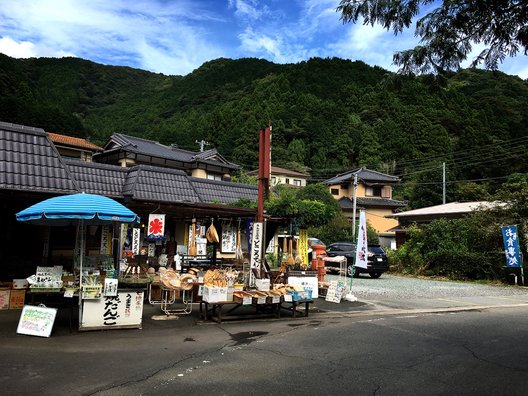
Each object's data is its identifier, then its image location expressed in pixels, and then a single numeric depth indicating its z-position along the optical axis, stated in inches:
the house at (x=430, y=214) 943.7
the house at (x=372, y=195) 1775.3
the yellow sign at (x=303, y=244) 621.4
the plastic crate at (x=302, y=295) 369.7
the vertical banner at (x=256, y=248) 394.6
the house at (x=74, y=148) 1305.4
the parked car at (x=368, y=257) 764.6
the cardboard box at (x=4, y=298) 344.2
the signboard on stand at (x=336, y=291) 456.1
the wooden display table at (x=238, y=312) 339.9
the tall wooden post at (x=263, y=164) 404.5
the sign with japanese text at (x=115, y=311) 289.9
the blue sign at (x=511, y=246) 667.4
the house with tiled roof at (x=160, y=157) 1339.8
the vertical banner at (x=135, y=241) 539.5
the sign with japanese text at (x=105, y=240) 476.4
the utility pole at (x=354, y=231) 1073.6
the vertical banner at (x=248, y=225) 554.4
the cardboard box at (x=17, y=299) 347.9
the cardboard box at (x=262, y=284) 377.7
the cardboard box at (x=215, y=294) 333.7
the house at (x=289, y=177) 2116.1
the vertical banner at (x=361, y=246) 482.6
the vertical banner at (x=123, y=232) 436.8
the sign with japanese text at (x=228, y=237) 607.8
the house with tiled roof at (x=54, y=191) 374.9
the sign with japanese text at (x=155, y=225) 449.7
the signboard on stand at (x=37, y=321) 267.9
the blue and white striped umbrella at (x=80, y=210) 279.1
